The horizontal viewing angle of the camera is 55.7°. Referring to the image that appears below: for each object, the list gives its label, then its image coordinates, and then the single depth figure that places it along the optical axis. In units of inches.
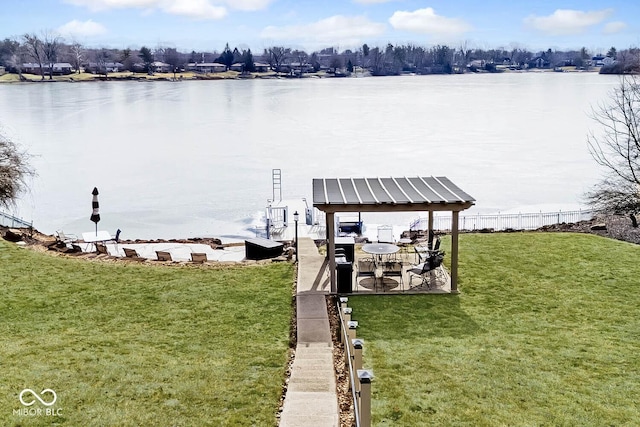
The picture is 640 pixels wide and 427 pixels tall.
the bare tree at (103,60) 5659.5
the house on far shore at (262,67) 6862.7
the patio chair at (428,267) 504.7
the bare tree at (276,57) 7022.6
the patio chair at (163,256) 601.6
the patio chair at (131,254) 612.5
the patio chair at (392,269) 511.7
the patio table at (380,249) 524.7
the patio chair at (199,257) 595.2
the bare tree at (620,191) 853.8
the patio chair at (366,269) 522.3
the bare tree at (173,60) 6234.3
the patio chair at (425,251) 523.6
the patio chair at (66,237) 716.7
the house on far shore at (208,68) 6555.1
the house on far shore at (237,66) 6734.3
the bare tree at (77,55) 5768.7
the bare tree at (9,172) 719.7
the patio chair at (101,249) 629.4
